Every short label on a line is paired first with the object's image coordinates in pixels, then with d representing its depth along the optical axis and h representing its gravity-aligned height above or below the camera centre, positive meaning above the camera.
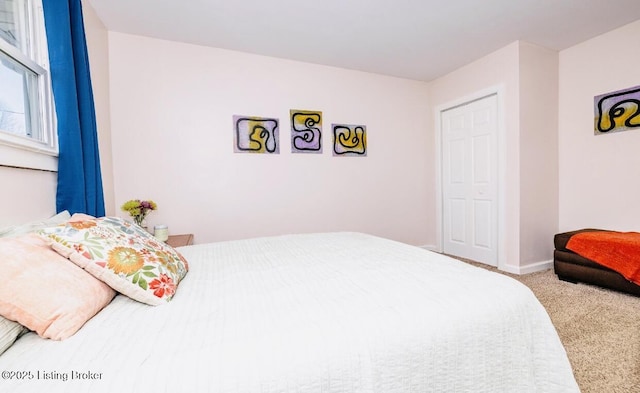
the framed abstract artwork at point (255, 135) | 3.05 +0.61
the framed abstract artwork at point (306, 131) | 3.29 +0.68
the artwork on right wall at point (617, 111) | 2.65 +0.68
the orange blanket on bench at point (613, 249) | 2.22 -0.62
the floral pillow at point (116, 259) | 0.86 -0.22
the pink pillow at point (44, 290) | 0.67 -0.25
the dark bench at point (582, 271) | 2.32 -0.84
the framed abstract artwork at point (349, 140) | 3.51 +0.60
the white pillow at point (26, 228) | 0.99 -0.13
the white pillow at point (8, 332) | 0.64 -0.33
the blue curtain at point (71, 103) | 1.61 +0.56
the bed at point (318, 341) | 0.59 -0.37
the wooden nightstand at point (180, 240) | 2.30 -0.44
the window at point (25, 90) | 1.39 +0.61
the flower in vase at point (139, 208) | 2.37 -0.14
